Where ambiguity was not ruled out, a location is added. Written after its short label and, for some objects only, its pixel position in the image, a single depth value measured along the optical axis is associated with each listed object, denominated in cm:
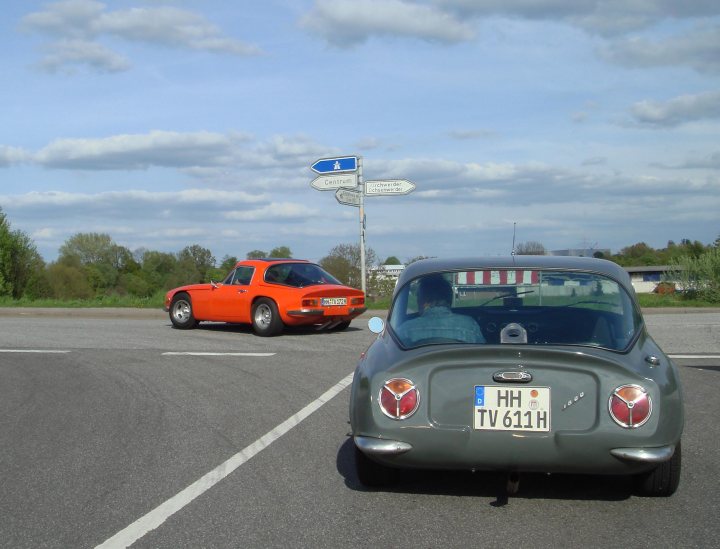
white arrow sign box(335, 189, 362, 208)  2448
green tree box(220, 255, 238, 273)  4861
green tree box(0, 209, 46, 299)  4291
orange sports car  1659
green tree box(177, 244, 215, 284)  7269
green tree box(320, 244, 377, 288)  2958
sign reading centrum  2502
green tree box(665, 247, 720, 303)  2788
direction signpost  2506
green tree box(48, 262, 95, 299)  6875
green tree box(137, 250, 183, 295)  8568
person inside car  537
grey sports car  476
